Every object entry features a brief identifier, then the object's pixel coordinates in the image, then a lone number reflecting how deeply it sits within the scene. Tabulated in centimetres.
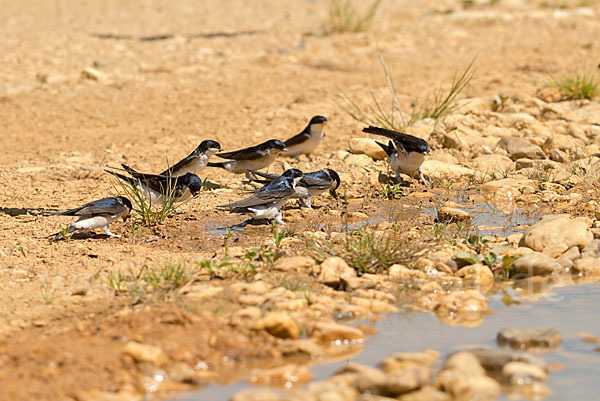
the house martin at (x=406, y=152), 1541
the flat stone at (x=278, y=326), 872
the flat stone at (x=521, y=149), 1700
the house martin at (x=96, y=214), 1249
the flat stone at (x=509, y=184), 1526
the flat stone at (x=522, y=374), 768
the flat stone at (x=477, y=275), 1074
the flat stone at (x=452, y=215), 1321
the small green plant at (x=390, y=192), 1537
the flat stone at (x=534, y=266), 1089
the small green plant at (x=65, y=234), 1248
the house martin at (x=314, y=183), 1448
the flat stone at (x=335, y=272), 1041
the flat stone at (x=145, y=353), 800
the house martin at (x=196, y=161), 1560
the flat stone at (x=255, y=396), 724
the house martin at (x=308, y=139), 1727
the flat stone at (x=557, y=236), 1153
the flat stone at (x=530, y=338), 860
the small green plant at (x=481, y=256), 1105
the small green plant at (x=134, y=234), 1266
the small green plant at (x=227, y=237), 1216
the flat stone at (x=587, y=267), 1104
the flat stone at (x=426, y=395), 735
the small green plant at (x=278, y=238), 1166
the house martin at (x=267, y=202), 1338
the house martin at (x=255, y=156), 1634
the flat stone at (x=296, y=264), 1091
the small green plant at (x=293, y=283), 1009
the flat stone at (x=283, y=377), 785
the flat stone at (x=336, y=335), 877
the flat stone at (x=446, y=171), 1630
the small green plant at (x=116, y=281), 1006
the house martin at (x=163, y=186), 1398
